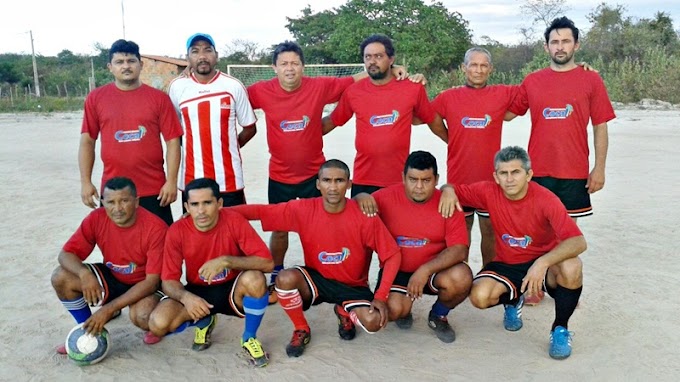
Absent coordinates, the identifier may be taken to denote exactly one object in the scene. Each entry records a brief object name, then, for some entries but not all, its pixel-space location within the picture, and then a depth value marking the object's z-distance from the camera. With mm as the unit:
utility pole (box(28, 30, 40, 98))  35319
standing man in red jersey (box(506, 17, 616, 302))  4809
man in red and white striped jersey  4895
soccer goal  27767
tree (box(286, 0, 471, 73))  33469
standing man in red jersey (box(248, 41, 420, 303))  5102
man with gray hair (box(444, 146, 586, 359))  4039
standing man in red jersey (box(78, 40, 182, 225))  4633
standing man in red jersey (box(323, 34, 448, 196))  4953
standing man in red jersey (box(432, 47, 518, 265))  5020
